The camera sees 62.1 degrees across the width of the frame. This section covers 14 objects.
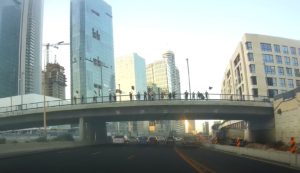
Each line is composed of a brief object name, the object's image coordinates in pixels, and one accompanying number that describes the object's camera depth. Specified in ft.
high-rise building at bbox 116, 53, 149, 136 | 421.85
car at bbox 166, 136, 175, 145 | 134.15
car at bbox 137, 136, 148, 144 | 148.96
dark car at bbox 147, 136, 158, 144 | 138.09
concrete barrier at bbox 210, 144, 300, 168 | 38.52
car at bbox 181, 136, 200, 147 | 110.28
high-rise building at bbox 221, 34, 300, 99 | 203.69
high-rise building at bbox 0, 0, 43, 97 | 360.15
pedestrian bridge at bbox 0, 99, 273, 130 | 116.04
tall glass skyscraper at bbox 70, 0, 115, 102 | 399.74
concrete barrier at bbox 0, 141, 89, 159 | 68.67
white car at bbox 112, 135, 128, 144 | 140.07
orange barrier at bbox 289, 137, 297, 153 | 41.74
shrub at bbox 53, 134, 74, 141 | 133.55
